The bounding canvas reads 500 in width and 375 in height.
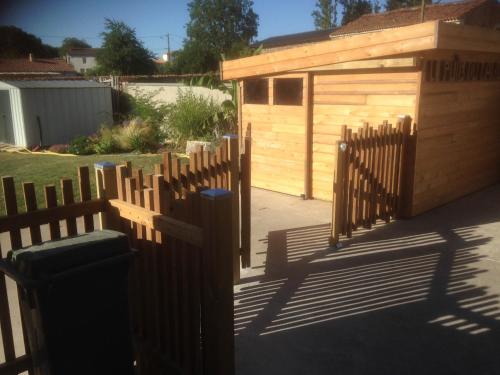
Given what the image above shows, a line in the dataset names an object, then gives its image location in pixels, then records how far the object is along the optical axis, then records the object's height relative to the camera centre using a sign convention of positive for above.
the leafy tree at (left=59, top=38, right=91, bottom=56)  90.57 +12.32
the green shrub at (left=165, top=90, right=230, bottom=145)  13.31 -0.63
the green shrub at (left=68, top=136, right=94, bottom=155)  13.42 -1.39
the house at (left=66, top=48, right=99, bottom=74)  82.69 +8.13
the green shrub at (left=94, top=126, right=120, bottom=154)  13.48 -1.29
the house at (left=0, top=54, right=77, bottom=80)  38.67 +3.42
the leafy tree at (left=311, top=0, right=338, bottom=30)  67.00 +13.10
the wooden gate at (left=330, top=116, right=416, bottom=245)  5.63 -1.08
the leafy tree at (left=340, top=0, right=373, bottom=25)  66.25 +13.55
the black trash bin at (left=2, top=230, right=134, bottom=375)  2.21 -1.05
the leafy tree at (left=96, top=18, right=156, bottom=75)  42.53 +4.78
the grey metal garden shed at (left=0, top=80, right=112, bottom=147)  14.38 -0.30
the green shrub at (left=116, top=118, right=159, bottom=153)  13.69 -1.18
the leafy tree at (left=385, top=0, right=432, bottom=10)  66.44 +14.43
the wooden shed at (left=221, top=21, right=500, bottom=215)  6.11 -0.07
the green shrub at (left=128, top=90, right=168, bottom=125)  15.38 -0.27
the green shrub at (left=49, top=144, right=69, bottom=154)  13.65 -1.48
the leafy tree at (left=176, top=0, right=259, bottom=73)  68.06 +12.18
